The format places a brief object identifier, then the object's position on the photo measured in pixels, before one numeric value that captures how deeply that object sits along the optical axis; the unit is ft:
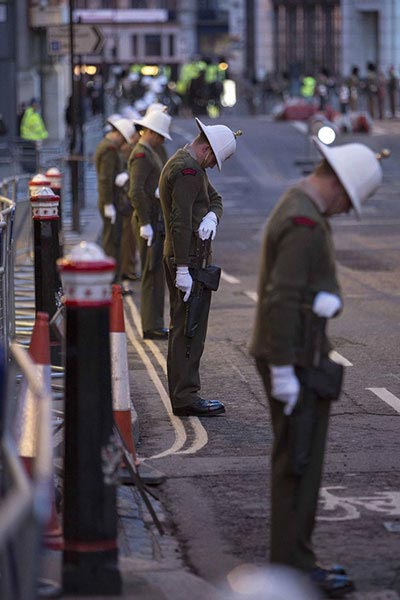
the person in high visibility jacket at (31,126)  129.29
